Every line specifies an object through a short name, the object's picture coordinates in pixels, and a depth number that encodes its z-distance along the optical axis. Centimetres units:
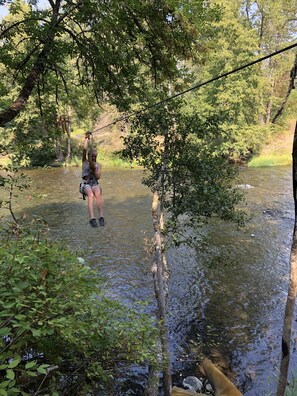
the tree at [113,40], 543
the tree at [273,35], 3173
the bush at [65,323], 316
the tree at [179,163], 775
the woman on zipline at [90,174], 789
